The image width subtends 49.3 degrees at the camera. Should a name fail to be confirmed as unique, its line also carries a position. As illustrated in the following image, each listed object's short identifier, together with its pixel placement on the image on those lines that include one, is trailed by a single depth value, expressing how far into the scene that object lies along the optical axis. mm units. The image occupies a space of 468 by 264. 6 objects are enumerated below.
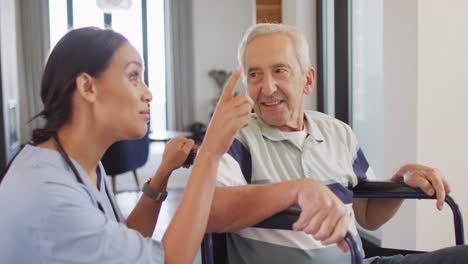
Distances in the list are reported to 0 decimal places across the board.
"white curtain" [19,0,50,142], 7352
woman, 926
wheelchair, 1142
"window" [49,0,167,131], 7711
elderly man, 1243
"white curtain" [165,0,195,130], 7762
